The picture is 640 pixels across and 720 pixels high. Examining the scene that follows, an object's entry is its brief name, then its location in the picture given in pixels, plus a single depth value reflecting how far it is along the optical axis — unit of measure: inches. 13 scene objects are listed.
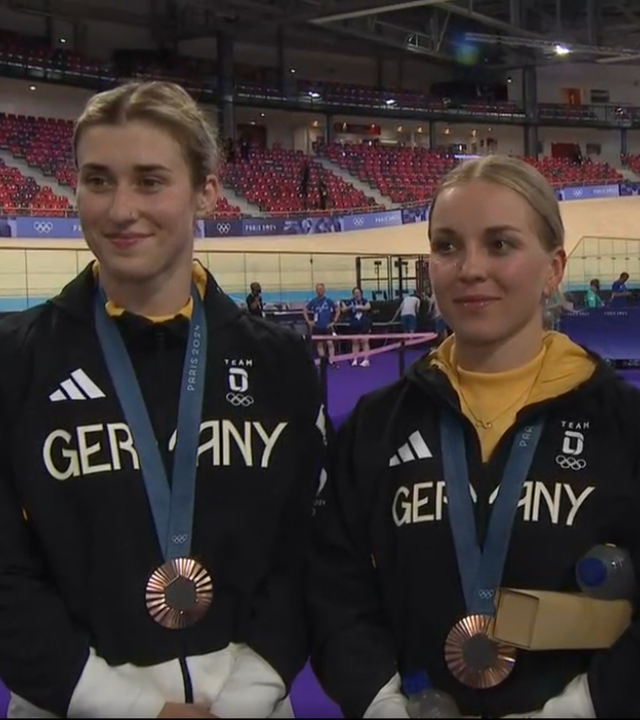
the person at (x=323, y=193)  1004.6
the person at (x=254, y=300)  522.6
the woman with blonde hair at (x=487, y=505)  69.7
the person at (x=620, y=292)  537.3
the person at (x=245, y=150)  1074.2
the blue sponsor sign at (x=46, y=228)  687.1
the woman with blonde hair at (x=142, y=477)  70.3
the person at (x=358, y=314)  620.7
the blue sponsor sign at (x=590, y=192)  1106.7
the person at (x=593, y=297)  555.9
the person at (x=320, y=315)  573.3
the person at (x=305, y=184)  1013.8
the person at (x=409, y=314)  609.0
